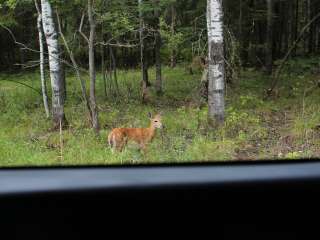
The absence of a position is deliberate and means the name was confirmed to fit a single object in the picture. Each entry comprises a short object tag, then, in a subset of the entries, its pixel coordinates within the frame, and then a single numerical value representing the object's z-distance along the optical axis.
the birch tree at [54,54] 13.43
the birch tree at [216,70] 11.49
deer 9.19
